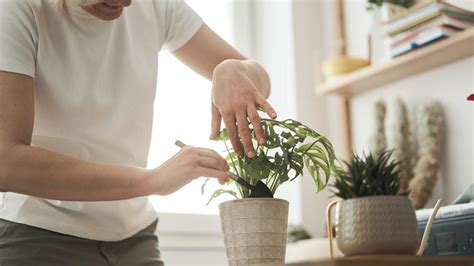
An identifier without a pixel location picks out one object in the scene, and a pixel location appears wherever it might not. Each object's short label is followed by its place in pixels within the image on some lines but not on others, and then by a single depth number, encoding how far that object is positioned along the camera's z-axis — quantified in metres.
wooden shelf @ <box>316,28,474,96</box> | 2.05
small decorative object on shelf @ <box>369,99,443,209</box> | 2.16
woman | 1.12
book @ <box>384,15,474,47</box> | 2.07
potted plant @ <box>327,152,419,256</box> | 1.12
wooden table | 0.97
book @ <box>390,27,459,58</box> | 2.07
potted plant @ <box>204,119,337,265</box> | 1.13
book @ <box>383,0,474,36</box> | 2.07
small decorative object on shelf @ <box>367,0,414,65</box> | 2.45
